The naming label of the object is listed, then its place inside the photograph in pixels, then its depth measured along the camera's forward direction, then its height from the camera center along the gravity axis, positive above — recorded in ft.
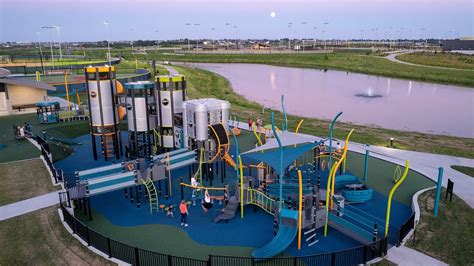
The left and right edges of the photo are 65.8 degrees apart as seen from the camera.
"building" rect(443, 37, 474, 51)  602.28 +4.34
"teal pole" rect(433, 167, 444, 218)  52.45 -20.75
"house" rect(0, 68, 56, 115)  115.85 -14.30
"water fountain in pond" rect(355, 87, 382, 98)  192.51 -24.34
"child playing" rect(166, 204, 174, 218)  54.44 -23.58
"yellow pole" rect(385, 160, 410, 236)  45.23 -21.44
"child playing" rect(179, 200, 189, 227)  50.90 -22.60
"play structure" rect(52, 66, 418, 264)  49.25 -22.09
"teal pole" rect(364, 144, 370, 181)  68.70 -22.54
